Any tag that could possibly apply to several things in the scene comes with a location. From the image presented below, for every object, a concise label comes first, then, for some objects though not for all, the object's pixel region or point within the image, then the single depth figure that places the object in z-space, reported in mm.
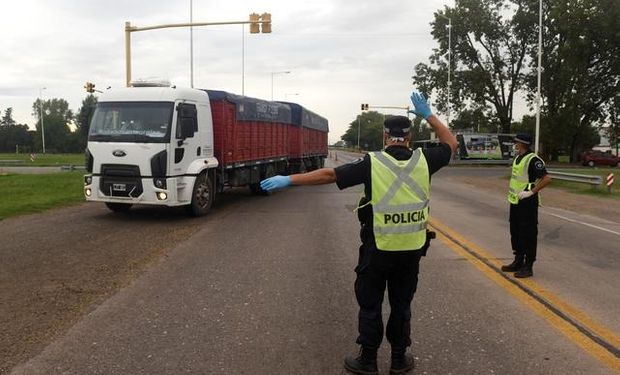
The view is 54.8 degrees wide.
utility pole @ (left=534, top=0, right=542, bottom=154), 31716
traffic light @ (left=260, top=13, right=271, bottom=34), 21391
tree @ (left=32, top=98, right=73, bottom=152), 135750
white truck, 11758
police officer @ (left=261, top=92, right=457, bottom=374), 3918
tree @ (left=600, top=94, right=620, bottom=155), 52156
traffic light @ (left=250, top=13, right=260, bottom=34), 21219
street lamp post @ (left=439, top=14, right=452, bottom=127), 53938
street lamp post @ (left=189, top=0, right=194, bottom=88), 32953
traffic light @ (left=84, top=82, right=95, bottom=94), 28016
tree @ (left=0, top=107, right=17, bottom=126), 159125
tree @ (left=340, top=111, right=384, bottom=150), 154275
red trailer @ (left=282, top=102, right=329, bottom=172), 22930
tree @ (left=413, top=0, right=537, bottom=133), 54031
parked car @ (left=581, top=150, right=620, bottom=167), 51031
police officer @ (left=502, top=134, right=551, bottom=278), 7058
